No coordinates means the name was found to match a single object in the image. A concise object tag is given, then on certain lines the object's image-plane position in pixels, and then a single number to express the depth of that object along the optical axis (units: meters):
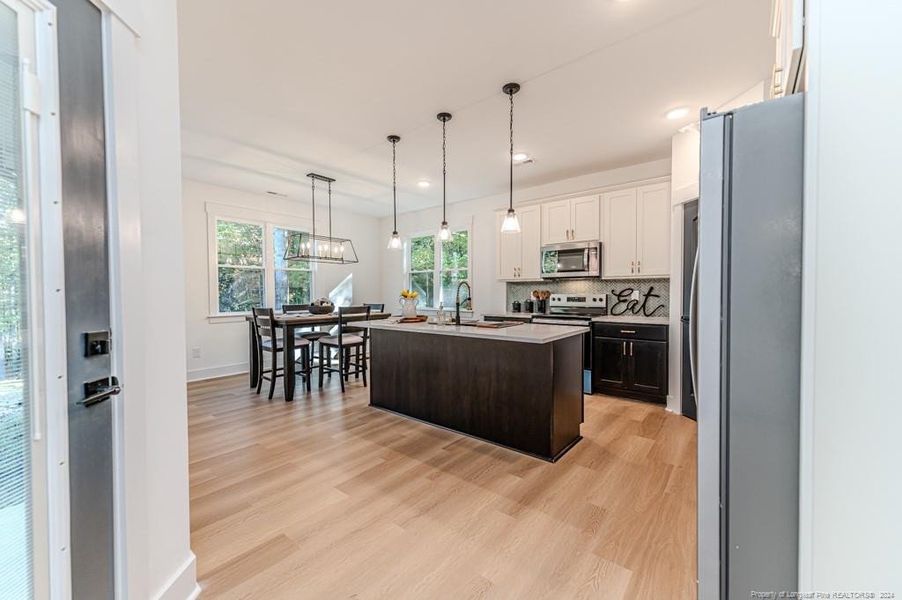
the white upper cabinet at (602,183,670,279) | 4.03
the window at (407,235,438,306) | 6.64
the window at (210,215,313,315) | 5.17
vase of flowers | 3.73
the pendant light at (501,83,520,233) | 2.96
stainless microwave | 4.46
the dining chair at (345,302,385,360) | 5.19
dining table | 4.06
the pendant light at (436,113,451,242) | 3.47
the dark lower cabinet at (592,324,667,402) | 3.77
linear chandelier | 4.68
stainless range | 4.25
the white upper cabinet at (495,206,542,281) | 5.05
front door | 0.96
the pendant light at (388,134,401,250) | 3.62
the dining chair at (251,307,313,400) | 4.14
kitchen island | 2.56
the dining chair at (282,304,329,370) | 4.86
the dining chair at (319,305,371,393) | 4.45
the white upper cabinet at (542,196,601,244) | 4.53
